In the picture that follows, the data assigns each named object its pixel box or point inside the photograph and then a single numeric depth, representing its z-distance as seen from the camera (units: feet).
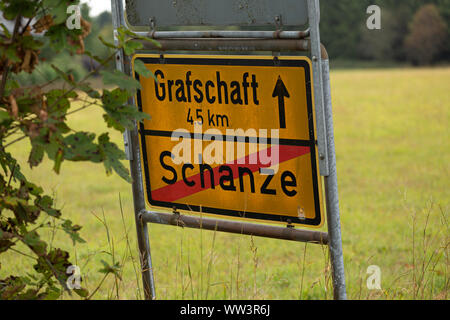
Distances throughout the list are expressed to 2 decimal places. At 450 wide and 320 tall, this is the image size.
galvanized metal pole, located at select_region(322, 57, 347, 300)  18.54
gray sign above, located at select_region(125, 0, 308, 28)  18.99
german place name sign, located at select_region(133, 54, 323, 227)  19.60
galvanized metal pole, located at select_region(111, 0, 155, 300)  22.40
